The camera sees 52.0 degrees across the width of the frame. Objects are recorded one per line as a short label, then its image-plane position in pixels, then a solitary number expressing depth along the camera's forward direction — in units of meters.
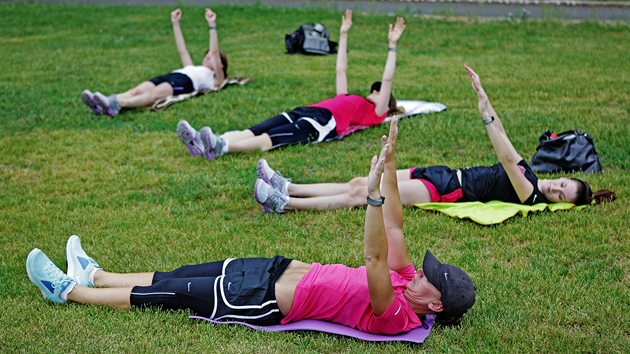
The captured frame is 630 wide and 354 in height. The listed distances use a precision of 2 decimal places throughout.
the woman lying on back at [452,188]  6.15
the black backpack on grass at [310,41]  13.55
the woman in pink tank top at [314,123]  7.54
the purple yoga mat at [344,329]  4.16
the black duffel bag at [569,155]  7.14
